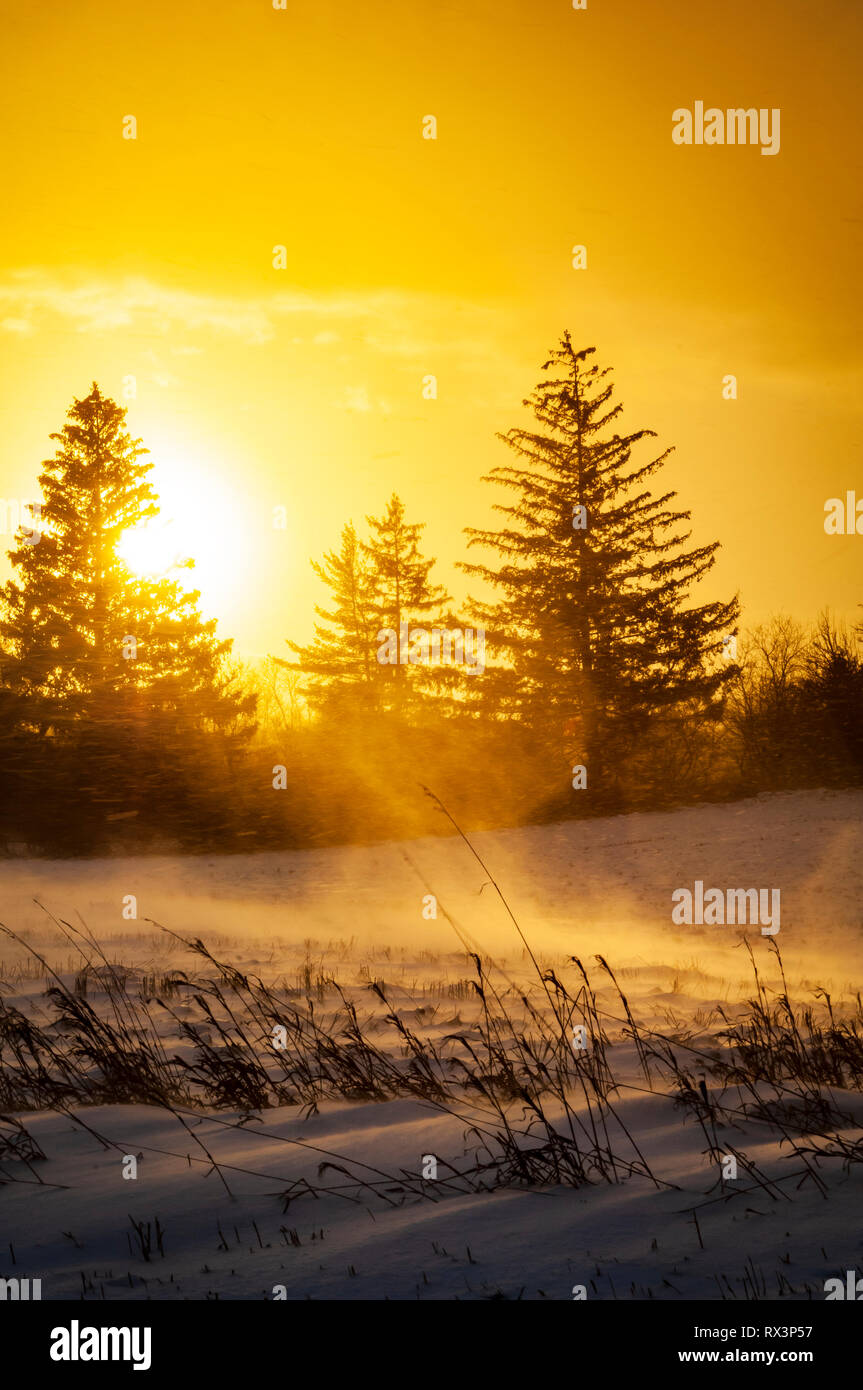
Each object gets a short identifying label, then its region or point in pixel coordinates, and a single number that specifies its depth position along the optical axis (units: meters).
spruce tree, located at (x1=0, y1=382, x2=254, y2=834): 26.53
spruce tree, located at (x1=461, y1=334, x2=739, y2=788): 29.20
